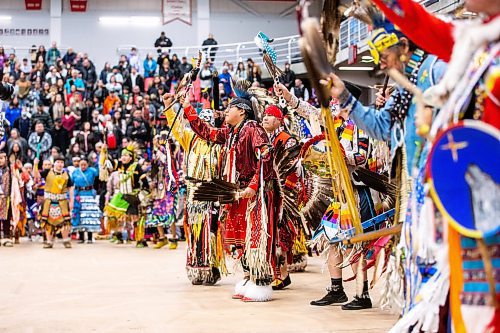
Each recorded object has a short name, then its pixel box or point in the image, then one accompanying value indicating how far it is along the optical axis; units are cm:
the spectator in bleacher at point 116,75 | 1773
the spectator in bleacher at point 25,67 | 1792
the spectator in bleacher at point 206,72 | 1626
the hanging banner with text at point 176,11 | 2281
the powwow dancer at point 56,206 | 1083
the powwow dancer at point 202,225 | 637
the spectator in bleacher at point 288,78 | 1639
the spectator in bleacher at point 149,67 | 1857
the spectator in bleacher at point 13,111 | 1577
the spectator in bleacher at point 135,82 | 1786
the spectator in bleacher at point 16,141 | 1211
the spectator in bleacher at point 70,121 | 1555
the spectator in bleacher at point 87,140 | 1446
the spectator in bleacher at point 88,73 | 1805
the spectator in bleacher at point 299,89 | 1623
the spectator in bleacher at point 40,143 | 1467
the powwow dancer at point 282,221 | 571
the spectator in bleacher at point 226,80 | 1621
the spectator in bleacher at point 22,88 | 1647
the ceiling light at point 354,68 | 1636
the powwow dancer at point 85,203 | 1159
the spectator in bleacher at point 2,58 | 1811
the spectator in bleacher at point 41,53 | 1859
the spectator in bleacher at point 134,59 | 1922
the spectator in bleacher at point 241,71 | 1568
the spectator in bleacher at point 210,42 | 2059
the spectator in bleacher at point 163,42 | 2053
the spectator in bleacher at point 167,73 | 1798
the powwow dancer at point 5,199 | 1112
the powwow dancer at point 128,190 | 1105
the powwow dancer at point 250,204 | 543
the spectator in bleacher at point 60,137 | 1516
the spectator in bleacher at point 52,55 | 1870
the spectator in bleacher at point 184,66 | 1817
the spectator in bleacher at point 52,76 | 1722
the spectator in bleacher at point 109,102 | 1691
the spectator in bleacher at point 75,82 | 1725
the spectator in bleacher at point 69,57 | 1872
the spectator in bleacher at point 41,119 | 1548
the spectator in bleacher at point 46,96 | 1656
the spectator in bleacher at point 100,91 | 1728
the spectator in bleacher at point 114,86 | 1752
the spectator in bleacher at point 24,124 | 1539
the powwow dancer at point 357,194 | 498
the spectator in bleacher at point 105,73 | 1808
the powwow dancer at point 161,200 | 1080
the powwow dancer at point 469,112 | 212
